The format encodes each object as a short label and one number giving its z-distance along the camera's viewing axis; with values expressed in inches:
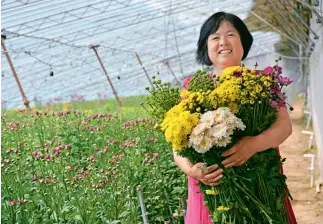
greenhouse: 126.3
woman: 126.4
